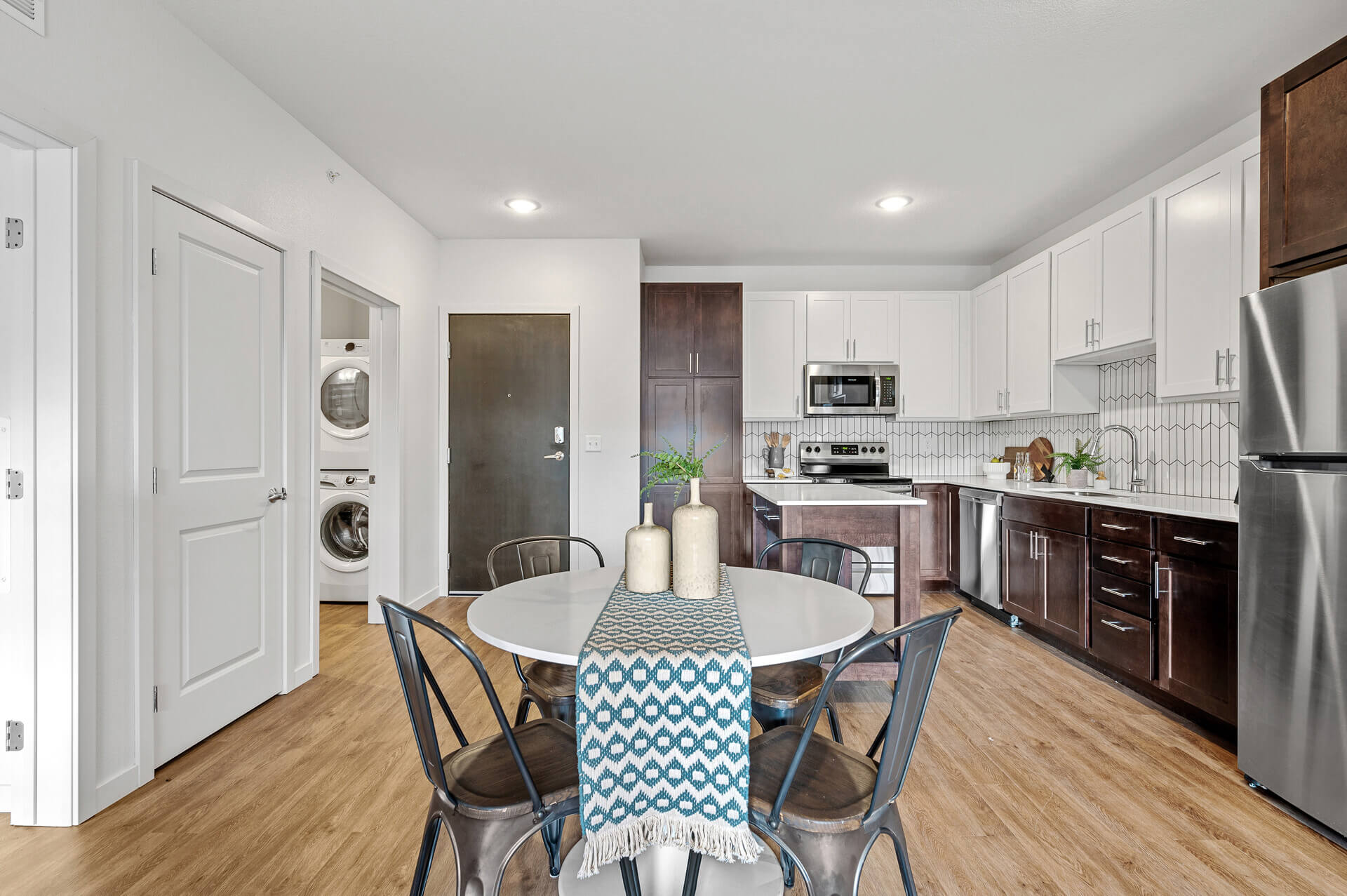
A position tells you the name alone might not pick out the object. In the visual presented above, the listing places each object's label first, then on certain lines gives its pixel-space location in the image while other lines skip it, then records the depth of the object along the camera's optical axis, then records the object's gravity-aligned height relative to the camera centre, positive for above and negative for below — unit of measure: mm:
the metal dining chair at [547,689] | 1700 -665
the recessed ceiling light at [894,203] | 3855 +1511
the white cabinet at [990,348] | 4629 +753
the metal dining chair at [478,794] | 1195 -691
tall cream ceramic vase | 1613 -273
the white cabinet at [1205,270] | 2580 +782
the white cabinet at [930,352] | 5094 +768
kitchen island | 2816 -366
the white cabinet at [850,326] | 5090 +975
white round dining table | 1297 -403
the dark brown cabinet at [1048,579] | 3191 -723
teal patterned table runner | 1203 -584
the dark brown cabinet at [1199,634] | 2363 -732
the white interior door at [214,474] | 2195 -107
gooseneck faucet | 3615 -147
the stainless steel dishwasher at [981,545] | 4020 -651
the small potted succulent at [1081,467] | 3889 -119
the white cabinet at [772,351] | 5094 +777
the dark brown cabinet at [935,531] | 4723 -631
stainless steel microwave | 5066 +465
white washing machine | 4309 -629
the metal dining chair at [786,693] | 1677 -664
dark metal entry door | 4570 +71
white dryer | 4367 +241
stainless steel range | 5220 -113
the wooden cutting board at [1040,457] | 4484 -70
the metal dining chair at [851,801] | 1156 -689
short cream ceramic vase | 1679 -300
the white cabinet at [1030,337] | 4090 +750
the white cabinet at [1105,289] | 3219 +883
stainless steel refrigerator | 1762 -285
